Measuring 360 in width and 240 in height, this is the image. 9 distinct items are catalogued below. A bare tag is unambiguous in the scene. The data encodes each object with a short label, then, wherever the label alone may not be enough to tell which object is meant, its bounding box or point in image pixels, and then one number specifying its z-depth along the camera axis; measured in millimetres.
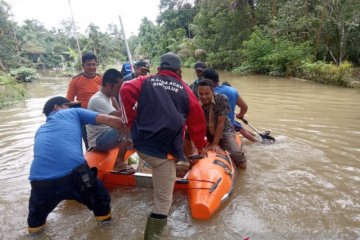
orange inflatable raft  3287
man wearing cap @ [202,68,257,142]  4492
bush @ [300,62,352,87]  11539
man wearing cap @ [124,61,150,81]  5688
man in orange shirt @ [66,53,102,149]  4934
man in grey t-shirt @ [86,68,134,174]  3936
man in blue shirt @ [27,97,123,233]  2748
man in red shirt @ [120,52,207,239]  2613
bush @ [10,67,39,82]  24531
